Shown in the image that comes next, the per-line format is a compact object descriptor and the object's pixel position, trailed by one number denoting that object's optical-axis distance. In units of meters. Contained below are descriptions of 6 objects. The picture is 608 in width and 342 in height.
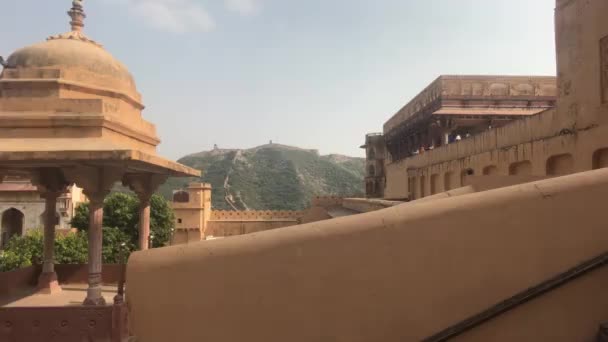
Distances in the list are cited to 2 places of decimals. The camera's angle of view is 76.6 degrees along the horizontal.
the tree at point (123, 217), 27.36
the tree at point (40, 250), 21.09
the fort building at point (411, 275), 2.81
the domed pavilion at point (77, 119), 6.77
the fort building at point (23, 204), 31.77
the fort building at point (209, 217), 38.81
